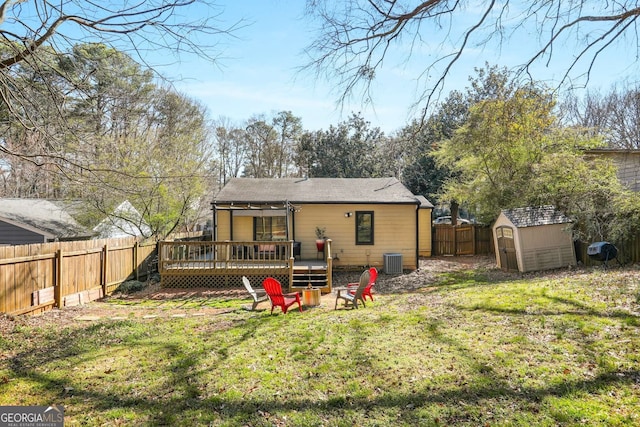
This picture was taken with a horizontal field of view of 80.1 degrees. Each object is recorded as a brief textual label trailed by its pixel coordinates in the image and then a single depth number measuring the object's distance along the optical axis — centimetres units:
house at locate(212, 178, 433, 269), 1527
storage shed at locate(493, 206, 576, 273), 1283
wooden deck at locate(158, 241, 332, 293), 1269
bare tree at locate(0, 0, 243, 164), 493
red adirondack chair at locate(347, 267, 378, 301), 964
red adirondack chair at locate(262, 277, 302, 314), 860
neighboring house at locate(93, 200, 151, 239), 1667
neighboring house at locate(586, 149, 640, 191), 1608
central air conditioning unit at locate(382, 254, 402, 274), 1488
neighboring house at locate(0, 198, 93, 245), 1498
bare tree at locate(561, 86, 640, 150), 2466
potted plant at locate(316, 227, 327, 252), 1513
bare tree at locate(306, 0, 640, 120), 521
